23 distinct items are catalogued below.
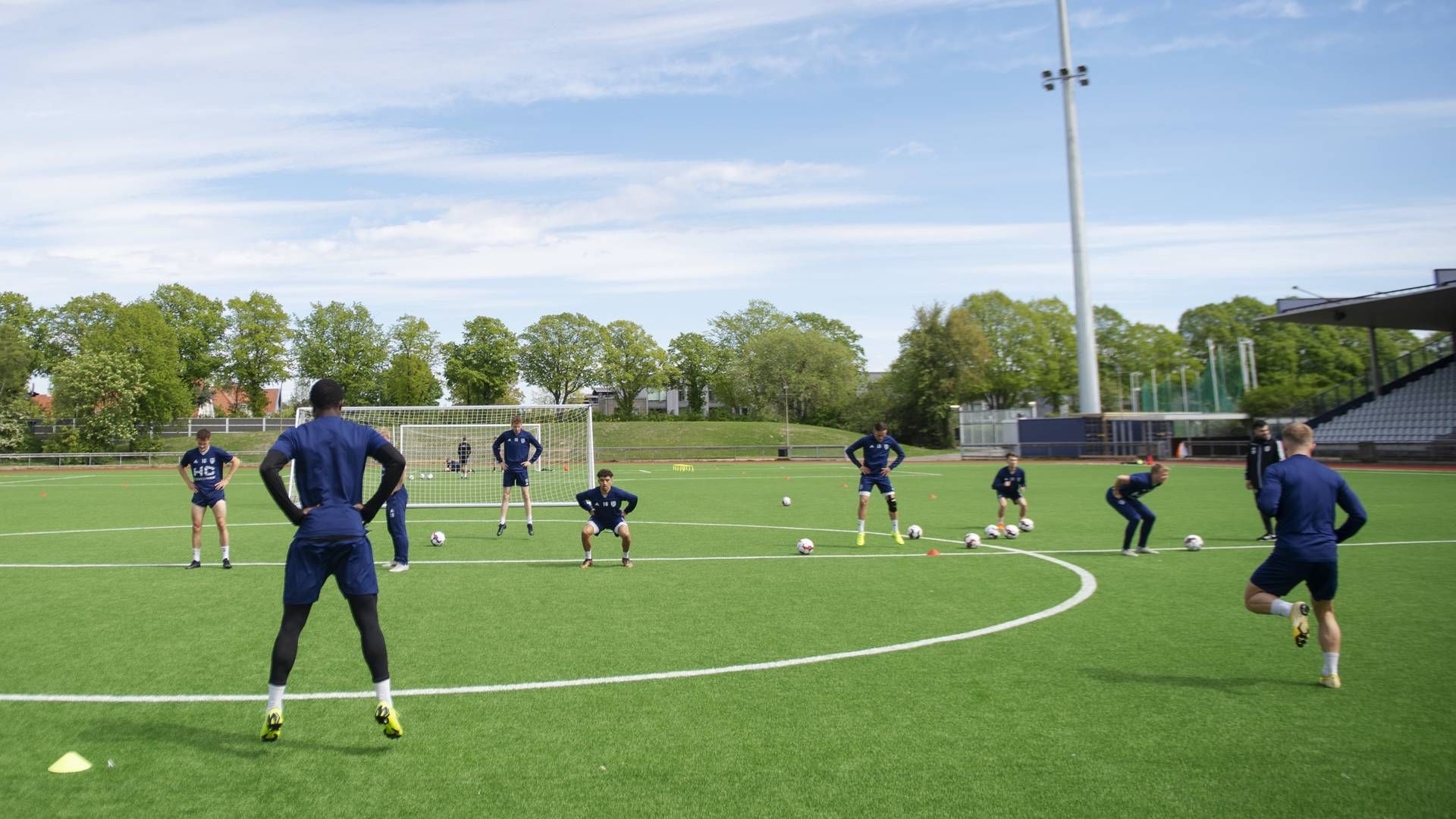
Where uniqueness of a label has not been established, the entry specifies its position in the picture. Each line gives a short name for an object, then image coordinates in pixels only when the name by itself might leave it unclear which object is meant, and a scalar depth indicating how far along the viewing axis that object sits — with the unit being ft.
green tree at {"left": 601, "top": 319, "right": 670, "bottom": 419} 296.71
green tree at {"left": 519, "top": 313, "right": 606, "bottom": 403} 293.23
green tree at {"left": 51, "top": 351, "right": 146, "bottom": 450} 194.18
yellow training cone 16.14
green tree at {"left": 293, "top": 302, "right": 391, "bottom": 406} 268.62
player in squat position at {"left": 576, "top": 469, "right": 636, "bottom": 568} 40.40
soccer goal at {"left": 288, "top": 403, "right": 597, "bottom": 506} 84.43
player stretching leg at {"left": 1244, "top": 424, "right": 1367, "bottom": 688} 20.53
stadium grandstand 122.93
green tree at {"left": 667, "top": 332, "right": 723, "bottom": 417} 333.01
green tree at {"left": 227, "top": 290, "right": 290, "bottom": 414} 260.01
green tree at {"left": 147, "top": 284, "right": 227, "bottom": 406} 253.65
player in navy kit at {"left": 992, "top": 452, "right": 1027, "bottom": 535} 52.54
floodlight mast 143.95
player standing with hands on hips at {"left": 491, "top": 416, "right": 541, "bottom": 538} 53.62
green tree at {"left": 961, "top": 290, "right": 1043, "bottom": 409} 261.65
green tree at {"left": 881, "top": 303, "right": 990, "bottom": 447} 240.12
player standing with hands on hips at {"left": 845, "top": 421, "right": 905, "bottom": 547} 49.21
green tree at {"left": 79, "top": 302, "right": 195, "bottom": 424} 209.36
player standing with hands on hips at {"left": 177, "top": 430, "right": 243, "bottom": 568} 41.83
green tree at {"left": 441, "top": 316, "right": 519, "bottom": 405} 289.53
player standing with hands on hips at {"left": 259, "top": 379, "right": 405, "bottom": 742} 17.62
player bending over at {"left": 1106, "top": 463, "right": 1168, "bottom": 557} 42.45
